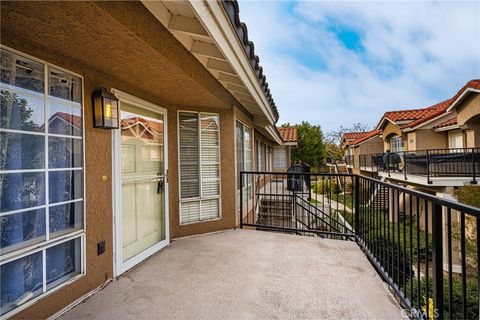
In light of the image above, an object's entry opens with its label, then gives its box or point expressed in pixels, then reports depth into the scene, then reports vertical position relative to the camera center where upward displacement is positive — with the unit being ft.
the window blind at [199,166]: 13.12 -0.16
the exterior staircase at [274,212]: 23.35 -5.19
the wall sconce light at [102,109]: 7.70 +1.82
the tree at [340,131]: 130.52 +16.05
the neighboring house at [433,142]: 27.55 +2.97
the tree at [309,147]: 86.89 +5.02
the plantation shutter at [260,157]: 32.18 +0.63
